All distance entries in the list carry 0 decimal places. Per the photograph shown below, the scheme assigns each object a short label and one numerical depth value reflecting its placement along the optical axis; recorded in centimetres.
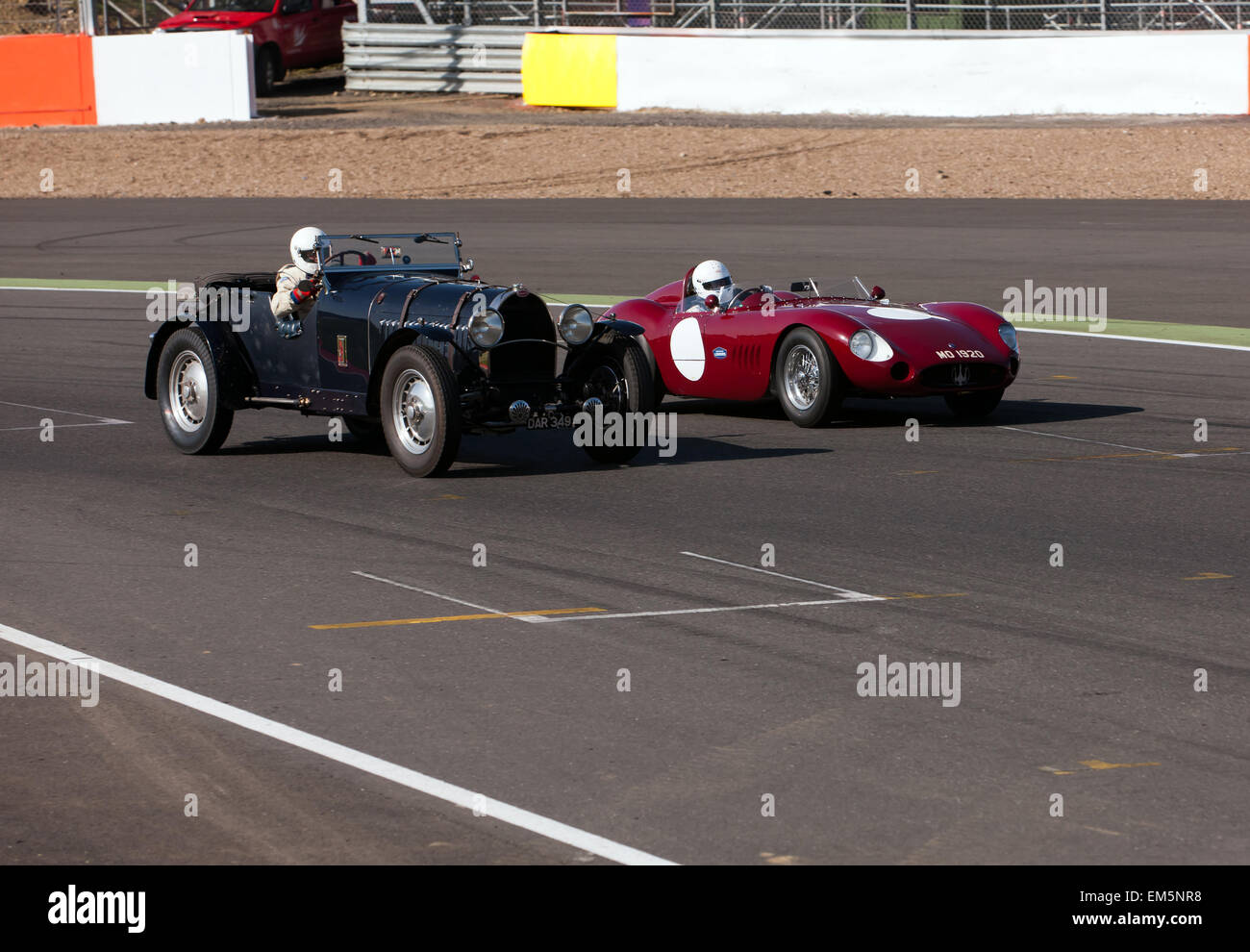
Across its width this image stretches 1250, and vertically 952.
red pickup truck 3872
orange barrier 3519
